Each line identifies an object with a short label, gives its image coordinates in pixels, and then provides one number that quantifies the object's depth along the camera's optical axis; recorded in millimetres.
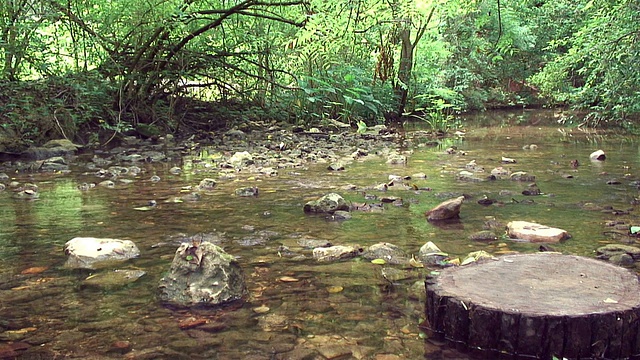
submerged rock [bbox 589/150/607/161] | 7266
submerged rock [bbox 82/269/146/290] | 2748
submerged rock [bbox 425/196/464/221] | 3973
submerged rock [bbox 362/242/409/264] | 3074
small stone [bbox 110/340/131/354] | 2091
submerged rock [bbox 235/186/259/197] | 5062
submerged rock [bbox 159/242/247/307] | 2504
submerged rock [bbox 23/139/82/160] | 7598
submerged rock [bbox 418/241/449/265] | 3033
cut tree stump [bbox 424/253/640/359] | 1922
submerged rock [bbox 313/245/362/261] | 3123
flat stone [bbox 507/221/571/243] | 3389
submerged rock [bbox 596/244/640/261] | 3023
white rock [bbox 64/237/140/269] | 3069
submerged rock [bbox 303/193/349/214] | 4224
